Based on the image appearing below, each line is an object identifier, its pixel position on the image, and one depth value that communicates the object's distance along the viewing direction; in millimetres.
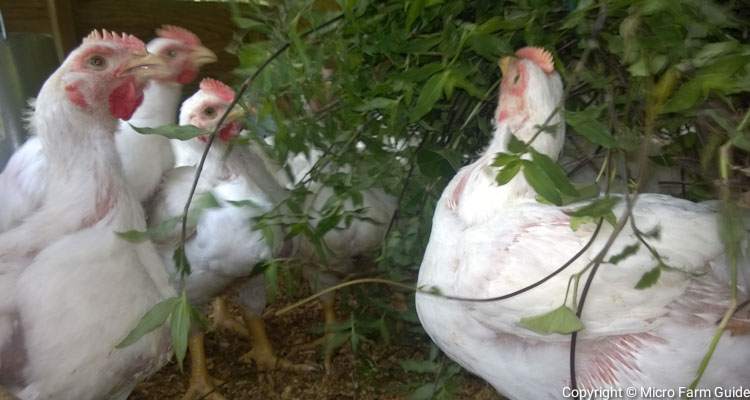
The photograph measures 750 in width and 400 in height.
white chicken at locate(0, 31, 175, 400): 1043
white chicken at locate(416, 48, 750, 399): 868
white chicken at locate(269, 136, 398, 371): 1751
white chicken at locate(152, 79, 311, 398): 1554
